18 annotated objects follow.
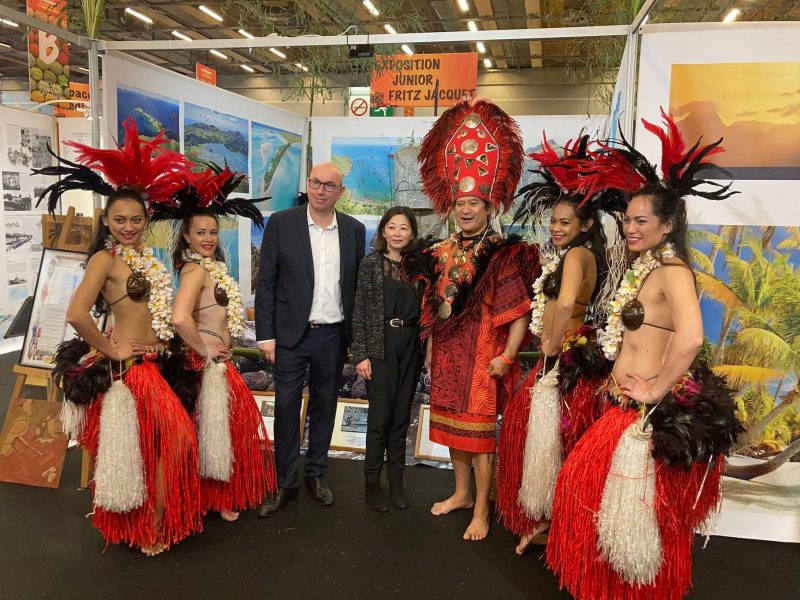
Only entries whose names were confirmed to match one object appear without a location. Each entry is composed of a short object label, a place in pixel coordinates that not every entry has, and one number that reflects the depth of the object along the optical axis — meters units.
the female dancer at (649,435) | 2.00
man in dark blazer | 3.01
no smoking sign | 4.80
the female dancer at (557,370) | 2.50
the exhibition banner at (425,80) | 3.96
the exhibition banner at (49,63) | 4.03
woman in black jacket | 2.95
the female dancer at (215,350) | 2.79
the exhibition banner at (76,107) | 7.20
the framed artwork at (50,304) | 3.60
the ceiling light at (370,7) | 7.24
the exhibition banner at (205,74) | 6.12
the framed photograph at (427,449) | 3.82
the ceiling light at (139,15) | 9.04
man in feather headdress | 2.76
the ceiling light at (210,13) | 8.69
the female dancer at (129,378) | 2.53
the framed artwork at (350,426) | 3.96
